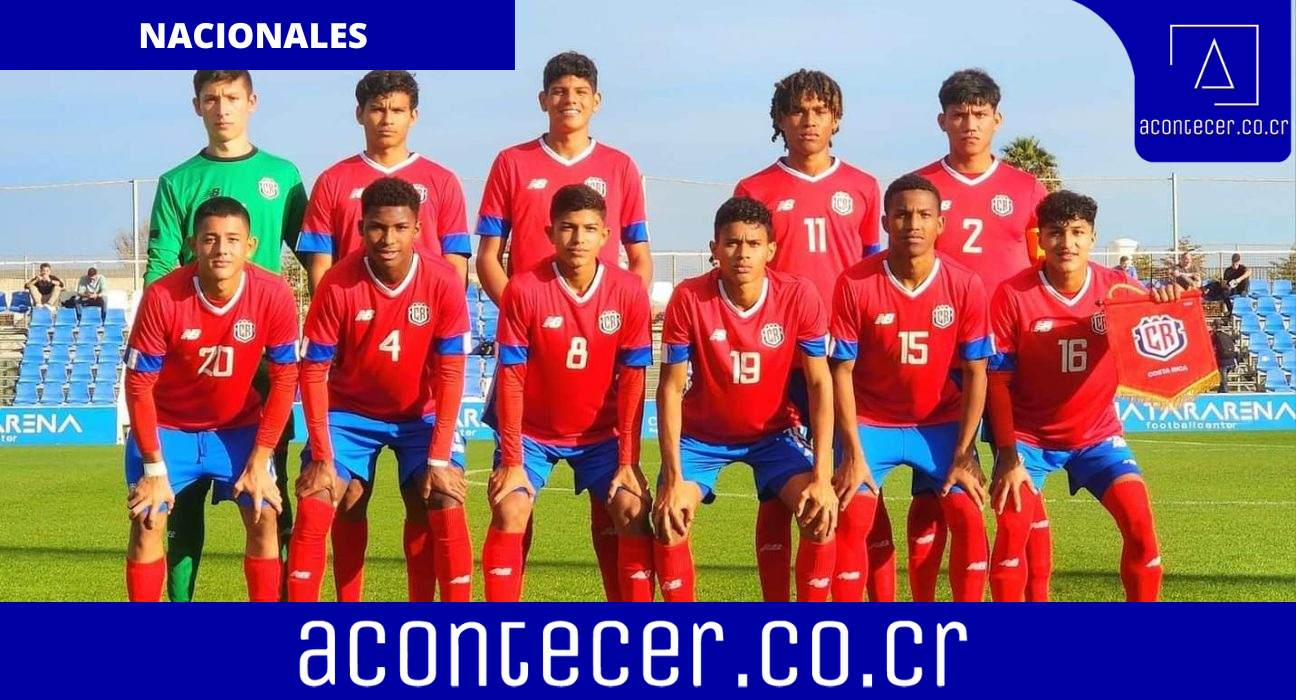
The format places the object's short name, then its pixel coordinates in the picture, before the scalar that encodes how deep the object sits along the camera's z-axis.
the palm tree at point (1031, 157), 35.78
